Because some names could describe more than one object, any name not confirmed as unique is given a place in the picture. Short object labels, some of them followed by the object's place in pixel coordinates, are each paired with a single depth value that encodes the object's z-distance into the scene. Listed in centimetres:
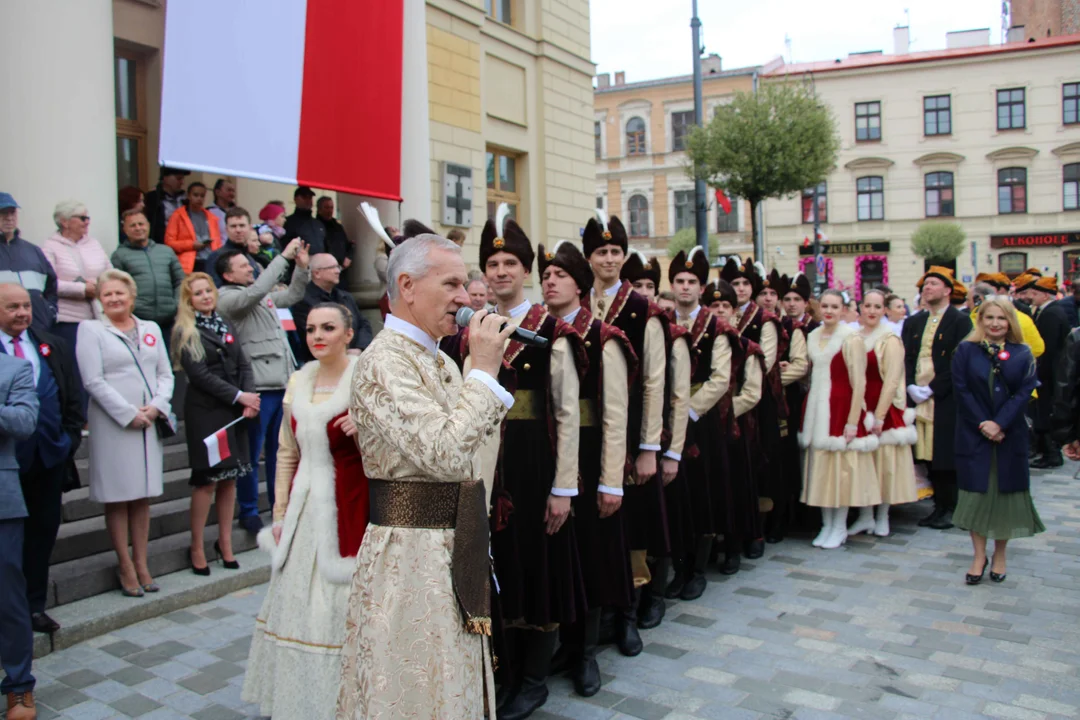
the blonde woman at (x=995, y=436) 592
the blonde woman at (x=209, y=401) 592
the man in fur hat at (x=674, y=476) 539
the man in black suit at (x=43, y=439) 443
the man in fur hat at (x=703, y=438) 604
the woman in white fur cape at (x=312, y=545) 360
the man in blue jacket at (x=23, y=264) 583
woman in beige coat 537
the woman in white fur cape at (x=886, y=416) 719
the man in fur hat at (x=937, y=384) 791
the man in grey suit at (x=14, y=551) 390
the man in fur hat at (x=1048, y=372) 1079
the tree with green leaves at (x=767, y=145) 2294
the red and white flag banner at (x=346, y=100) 860
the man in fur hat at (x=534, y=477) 415
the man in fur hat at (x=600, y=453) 445
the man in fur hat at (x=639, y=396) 503
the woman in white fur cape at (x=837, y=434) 716
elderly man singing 252
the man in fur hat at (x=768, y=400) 714
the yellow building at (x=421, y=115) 666
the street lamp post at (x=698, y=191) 1747
